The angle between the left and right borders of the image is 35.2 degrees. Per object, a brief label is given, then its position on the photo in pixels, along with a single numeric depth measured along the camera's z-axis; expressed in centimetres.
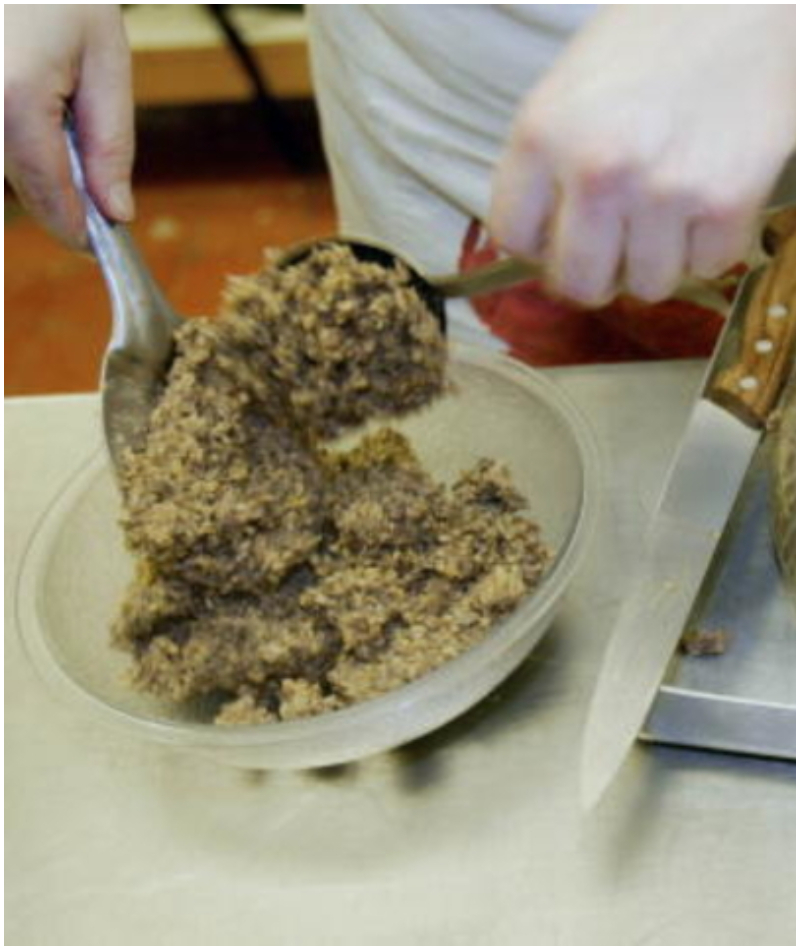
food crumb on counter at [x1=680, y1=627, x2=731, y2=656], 63
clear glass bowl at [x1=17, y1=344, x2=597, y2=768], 57
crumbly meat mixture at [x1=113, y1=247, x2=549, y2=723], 61
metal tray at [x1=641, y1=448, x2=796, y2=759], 59
